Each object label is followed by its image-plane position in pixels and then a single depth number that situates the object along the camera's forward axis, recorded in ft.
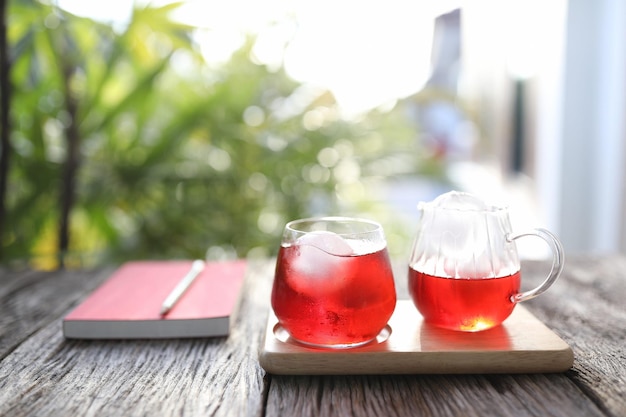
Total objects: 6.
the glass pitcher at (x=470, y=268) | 1.99
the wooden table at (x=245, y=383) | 1.67
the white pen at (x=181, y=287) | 2.32
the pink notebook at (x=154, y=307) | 2.22
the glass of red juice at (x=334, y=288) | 1.89
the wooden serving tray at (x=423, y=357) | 1.85
